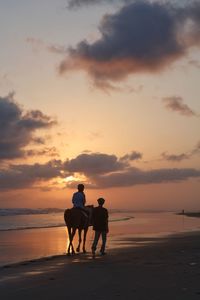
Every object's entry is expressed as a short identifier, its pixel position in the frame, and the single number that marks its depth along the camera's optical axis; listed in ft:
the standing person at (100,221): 63.46
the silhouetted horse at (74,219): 66.59
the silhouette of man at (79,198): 67.75
